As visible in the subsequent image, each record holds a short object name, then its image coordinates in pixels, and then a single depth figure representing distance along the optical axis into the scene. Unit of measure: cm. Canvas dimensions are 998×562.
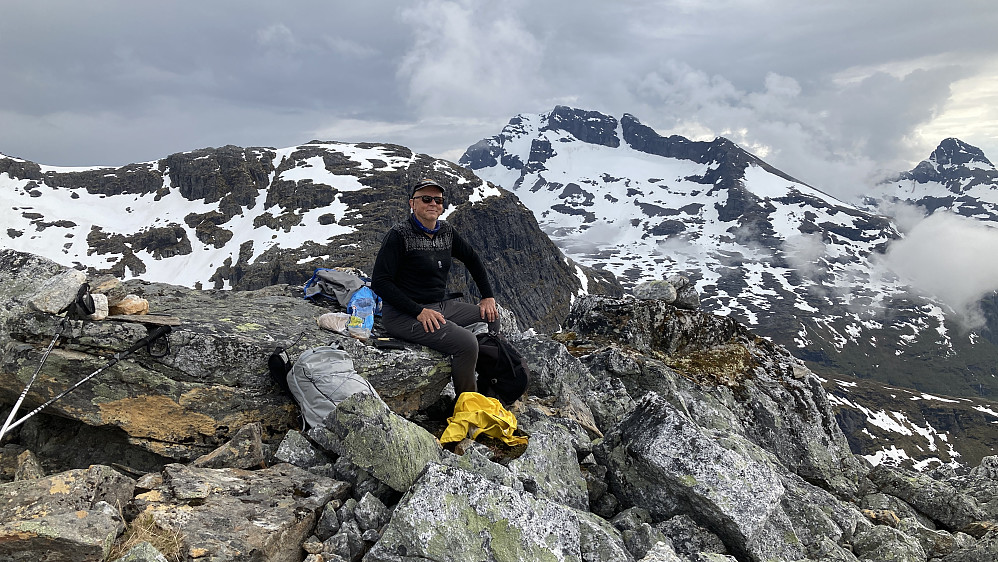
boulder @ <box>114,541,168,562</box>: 495
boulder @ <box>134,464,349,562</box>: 581
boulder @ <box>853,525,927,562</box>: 880
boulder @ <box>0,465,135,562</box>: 498
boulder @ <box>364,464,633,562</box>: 598
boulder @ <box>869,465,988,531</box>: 1205
